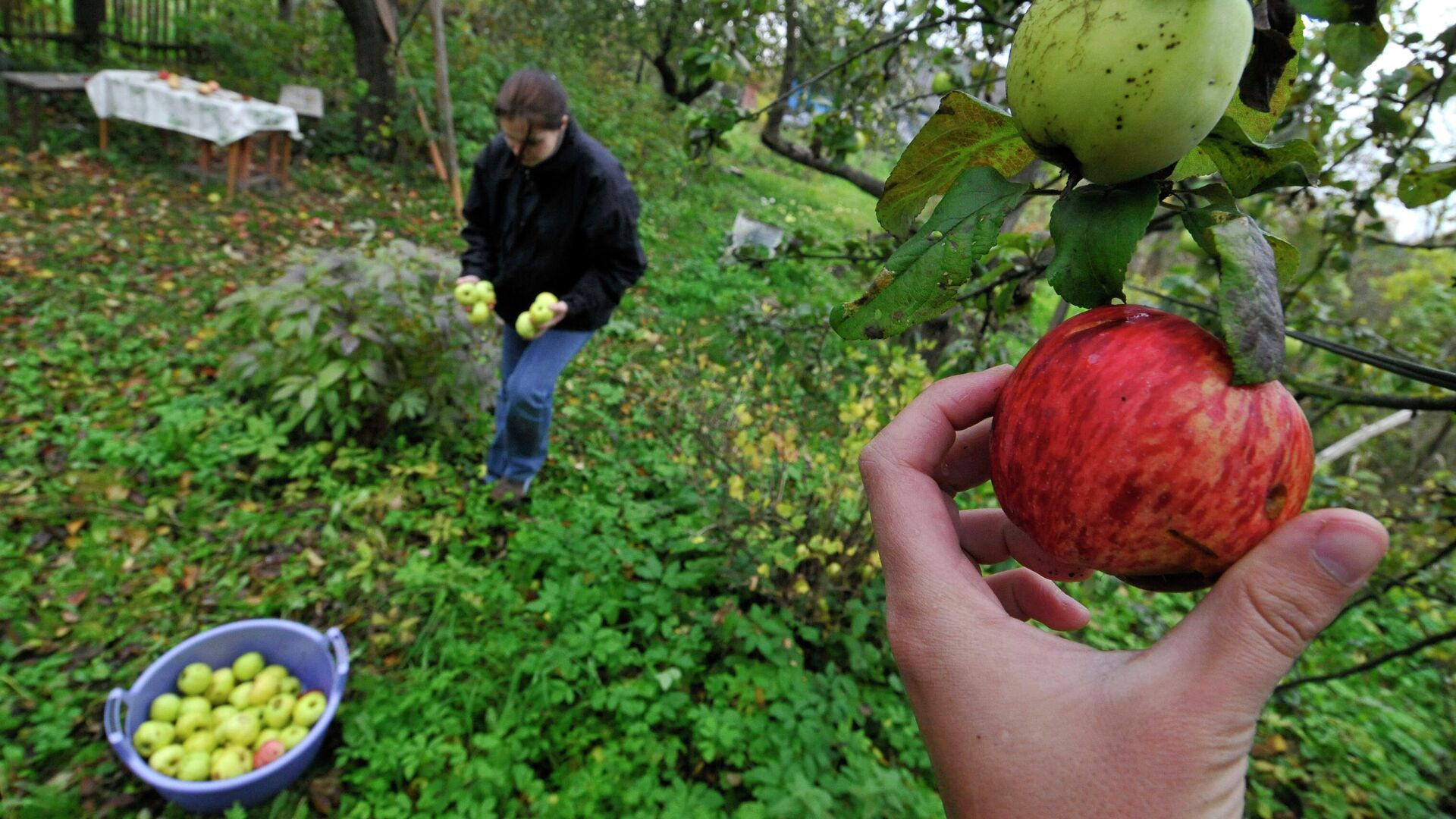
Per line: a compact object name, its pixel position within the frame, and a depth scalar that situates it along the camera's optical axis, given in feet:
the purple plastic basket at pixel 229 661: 6.51
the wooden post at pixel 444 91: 16.74
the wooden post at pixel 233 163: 19.59
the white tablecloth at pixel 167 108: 19.70
